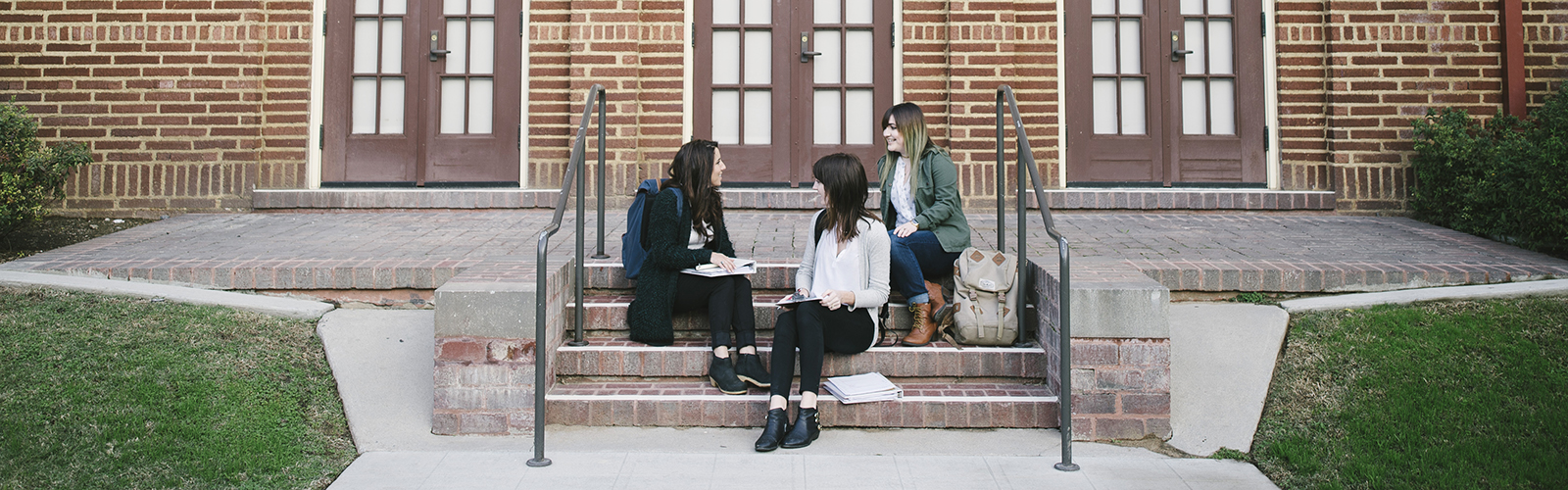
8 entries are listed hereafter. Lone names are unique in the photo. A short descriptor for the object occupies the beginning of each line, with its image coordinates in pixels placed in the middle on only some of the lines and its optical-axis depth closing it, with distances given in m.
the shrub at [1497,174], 5.47
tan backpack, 4.20
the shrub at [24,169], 5.71
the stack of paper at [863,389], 3.87
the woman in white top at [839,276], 3.88
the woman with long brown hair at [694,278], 4.11
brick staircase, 3.90
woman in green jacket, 4.30
